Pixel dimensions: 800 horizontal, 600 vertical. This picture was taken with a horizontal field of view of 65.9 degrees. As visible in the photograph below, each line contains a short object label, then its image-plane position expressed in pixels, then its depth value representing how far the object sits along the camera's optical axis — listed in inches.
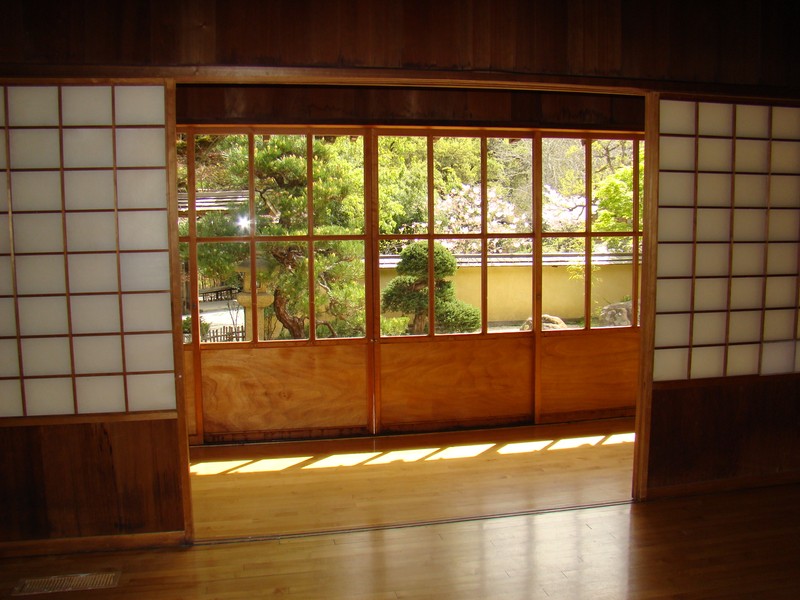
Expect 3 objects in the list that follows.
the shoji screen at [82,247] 107.7
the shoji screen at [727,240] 127.0
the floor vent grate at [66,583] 97.0
